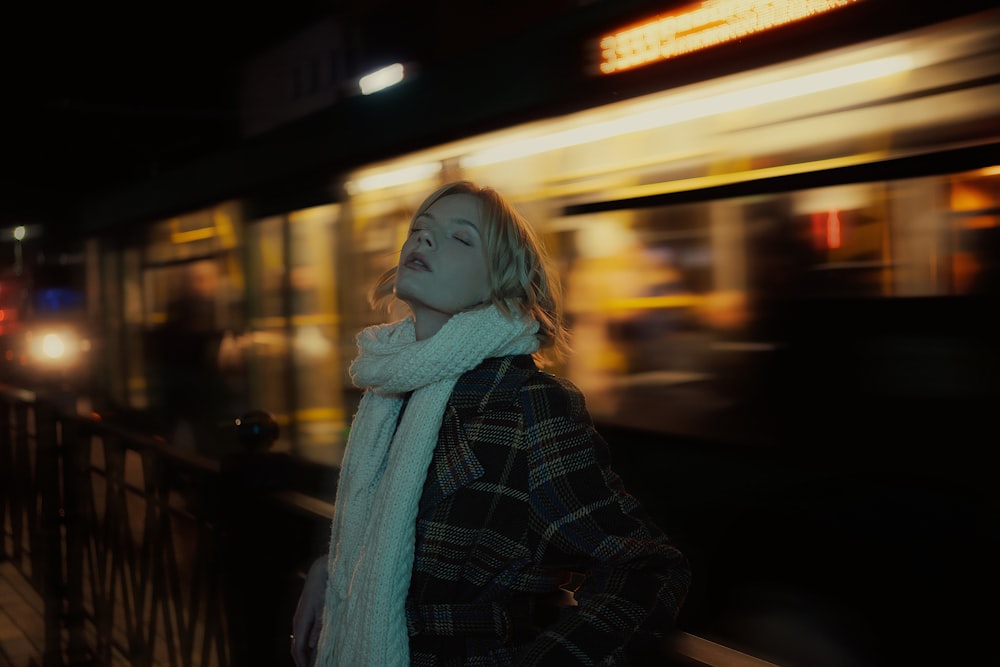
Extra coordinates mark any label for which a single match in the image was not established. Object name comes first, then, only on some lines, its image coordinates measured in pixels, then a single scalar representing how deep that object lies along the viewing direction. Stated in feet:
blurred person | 26.18
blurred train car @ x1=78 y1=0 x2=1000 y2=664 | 10.24
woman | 4.63
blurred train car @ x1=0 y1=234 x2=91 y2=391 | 37.45
